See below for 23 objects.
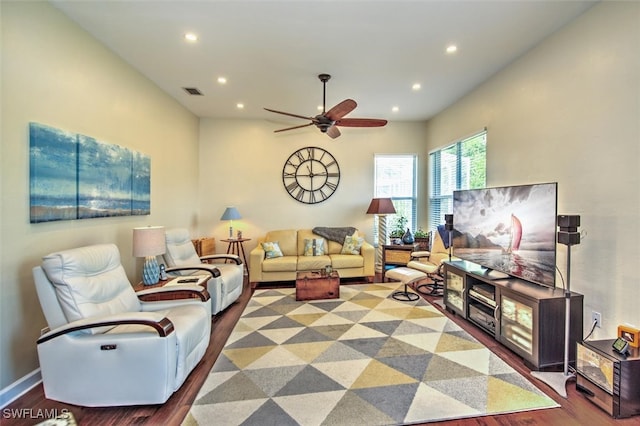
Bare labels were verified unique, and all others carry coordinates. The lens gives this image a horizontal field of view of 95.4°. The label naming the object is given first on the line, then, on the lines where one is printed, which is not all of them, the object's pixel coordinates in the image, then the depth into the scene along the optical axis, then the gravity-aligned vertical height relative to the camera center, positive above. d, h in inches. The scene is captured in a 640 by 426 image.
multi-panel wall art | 90.0 +11.1
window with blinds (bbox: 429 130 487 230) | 166.4 +27.1
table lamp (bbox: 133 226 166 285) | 119.2 -16.5
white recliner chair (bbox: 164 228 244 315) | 137.1 -30.8
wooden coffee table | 162.6 -43.2
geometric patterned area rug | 75.1 -51.4
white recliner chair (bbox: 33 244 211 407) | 73.3 -36.0
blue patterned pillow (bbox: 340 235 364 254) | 206.4 -24.3
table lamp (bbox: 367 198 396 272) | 210.1 +0.2
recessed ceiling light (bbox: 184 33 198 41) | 110.7 +66.2
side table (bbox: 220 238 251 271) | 220.4 -30.9
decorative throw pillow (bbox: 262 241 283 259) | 198.4 -27.8
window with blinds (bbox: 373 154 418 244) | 237.5 +24.1
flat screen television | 97.8 -6.4
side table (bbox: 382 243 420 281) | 200.5 -29.6
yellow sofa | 190.2 -34.9
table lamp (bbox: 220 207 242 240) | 207.2 -3.6
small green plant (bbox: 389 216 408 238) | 231.9 -10.0
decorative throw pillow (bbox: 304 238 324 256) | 207.5 -26.3
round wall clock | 228.1 +27.9
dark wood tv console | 92.2 -36.0
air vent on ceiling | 163.9 +67.8
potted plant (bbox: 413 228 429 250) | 214.4 -20.1
